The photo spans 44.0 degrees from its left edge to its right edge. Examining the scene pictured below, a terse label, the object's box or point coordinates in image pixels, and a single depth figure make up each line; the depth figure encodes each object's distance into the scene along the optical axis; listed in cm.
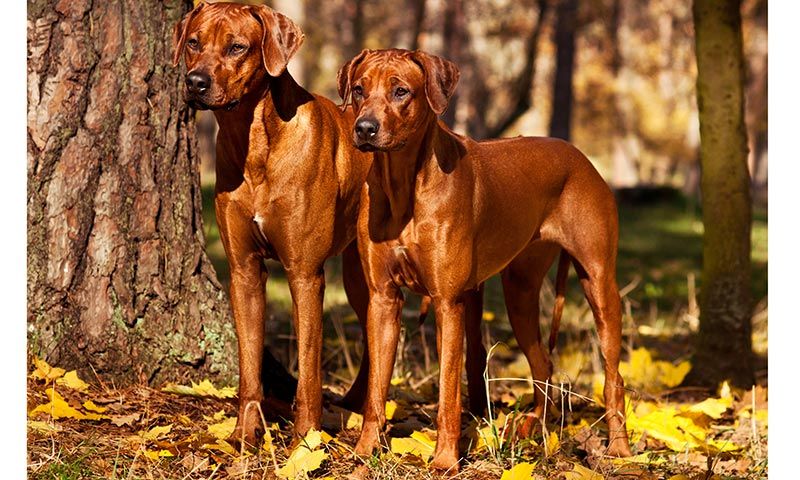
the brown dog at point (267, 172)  434
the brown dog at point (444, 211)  430
